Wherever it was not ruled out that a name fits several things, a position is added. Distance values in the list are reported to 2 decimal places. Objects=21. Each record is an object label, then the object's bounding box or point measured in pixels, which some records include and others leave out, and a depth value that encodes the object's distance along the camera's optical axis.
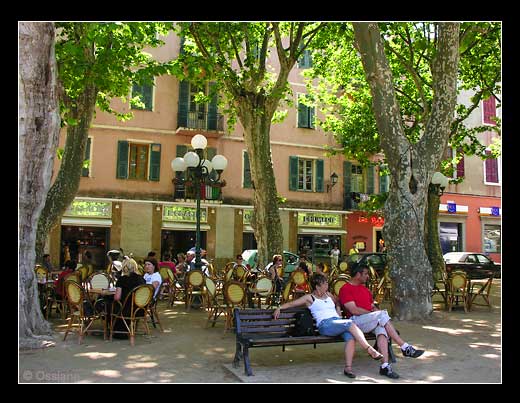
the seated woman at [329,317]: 6.19
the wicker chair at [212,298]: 9.70
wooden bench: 6.23
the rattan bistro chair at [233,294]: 9.18
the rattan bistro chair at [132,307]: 8.06
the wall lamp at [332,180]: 28.20
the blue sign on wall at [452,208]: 31.80
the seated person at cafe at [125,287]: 8.14
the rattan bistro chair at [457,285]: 11.77
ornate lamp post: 12.35
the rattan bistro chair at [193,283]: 11.97
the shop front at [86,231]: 23.64
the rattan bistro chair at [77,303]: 8.04
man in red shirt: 6.48
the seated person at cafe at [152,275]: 9.34
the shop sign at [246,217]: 26.64
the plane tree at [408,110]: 10.36
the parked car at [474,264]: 23.56
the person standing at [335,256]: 26.41
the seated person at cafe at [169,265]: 14.35
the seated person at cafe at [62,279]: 9.87
